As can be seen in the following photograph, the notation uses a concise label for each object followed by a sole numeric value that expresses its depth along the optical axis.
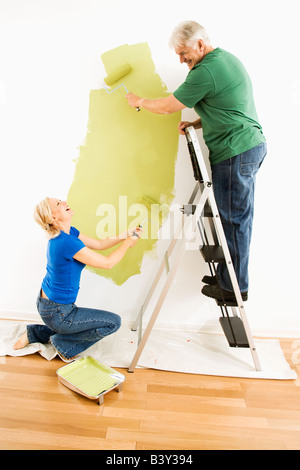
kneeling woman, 1.54
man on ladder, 1.43
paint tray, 1.44
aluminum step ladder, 1.47
